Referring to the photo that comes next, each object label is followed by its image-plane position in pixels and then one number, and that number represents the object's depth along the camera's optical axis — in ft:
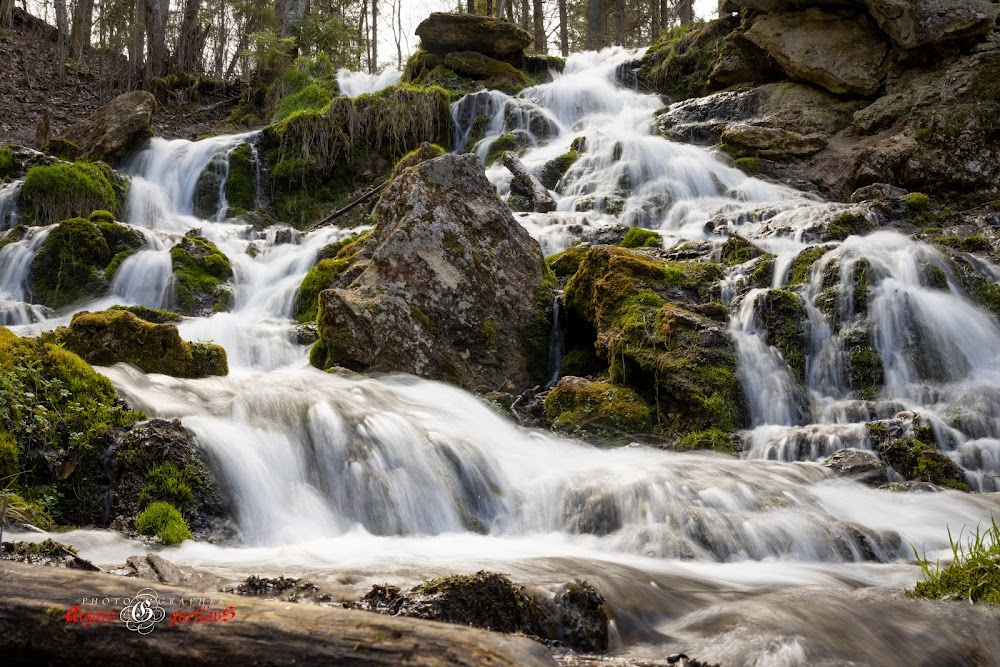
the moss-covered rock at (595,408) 26.25
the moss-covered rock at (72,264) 38.29
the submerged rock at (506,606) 10.23
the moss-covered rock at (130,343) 21.71
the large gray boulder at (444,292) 28.40
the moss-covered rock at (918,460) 22.03
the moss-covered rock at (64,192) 46.19
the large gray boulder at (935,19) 46.83
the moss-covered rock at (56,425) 15.48
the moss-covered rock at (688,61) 66.59
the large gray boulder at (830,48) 52.11
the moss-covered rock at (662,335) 26.22
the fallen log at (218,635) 6.44
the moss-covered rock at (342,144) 58.13
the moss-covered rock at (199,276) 38.55
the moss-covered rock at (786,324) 28.32
